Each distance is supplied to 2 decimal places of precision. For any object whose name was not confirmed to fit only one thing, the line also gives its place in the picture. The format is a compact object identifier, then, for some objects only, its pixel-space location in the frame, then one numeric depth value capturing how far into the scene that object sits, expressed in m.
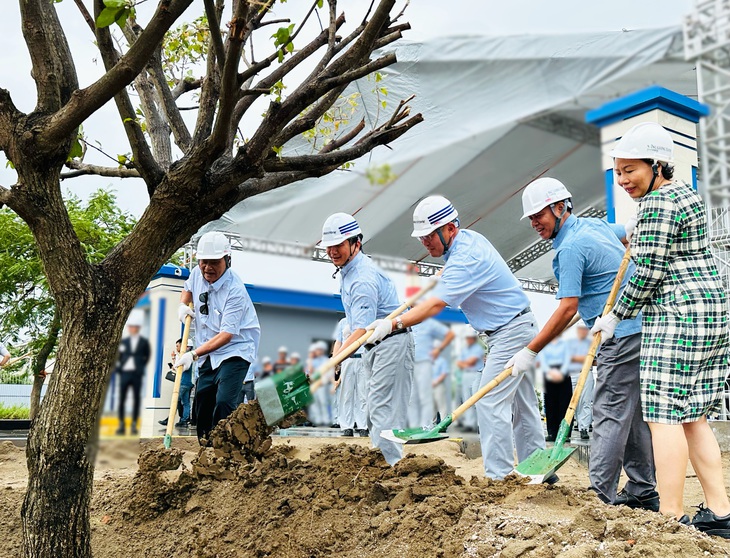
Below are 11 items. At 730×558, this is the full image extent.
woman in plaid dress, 2.97
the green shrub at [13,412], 15.88
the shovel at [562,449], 3.17
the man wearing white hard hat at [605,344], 3.64
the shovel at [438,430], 3.54
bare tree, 3.06
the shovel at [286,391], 3.93
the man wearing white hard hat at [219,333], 5.12
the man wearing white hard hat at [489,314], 3.97
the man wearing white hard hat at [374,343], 4.59
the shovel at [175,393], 5.31
